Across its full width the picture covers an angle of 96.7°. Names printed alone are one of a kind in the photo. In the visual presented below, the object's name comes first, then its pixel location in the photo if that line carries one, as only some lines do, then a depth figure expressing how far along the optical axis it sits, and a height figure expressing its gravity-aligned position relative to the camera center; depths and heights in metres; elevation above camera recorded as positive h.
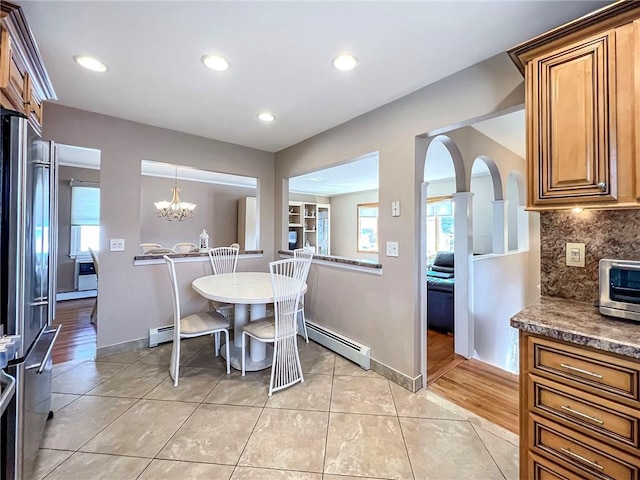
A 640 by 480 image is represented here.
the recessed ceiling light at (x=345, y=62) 1.79 +1.17
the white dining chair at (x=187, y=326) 2.29 -0.71
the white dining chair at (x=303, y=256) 3.03 -0.15
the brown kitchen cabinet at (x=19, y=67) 1.22 +0.91
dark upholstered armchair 3.79 -0.84
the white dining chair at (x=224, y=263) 3.45 -0.26
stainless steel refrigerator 1.18 -0.16
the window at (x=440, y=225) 6.20 +0.39
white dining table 2.31 -0.43
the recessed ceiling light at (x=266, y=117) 2.71 +1.22
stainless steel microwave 1.23 -0.20
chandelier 4.73 +0.59
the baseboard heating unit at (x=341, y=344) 2.62 -1.03
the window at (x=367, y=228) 7.94 +0.41
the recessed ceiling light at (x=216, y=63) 1.81 +1.18
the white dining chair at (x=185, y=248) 4.93 -0.11
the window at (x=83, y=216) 5.17 +0.47
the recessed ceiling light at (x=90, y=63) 1.84 +1.19
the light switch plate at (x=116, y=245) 2.83 -0.03
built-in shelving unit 7.53 +0.46
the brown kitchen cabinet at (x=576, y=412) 1.01 -0.66
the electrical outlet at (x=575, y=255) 1.55 -0.07
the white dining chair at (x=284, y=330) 2.24 -0.73
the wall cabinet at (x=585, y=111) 1.17 +0.59
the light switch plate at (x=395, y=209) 2.38 +0.28
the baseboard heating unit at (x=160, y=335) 3.03 -1.01
